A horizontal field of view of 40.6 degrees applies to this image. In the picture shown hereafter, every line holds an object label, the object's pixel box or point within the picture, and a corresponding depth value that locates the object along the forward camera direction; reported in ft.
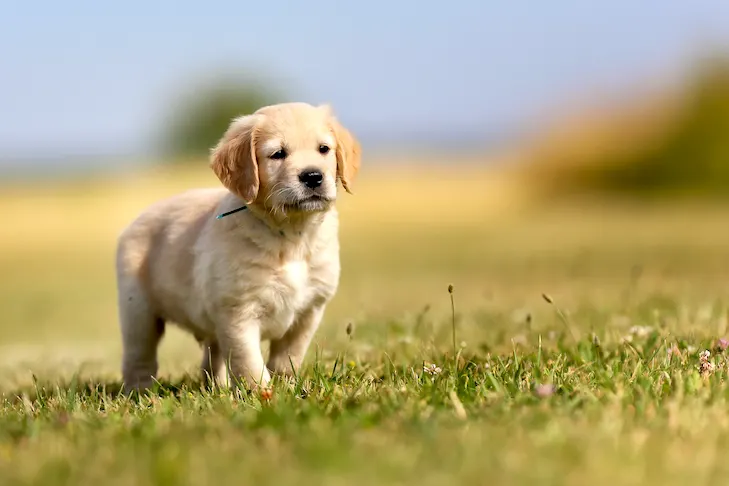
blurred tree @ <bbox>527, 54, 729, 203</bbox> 66.13
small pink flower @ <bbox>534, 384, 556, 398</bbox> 11.03
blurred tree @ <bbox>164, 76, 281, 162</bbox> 108.17
